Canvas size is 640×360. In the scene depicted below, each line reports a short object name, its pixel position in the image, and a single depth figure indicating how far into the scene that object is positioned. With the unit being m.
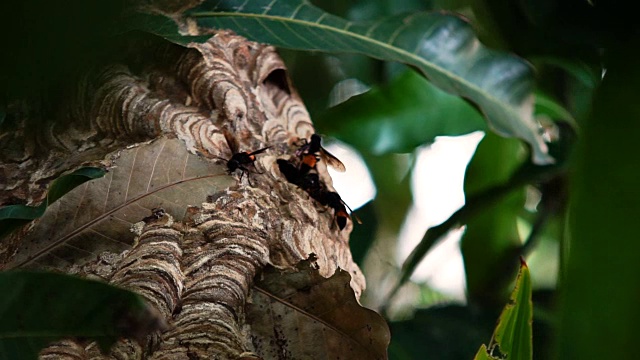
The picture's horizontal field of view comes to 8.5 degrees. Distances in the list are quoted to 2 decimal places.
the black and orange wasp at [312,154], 1.91
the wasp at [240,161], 1.87
